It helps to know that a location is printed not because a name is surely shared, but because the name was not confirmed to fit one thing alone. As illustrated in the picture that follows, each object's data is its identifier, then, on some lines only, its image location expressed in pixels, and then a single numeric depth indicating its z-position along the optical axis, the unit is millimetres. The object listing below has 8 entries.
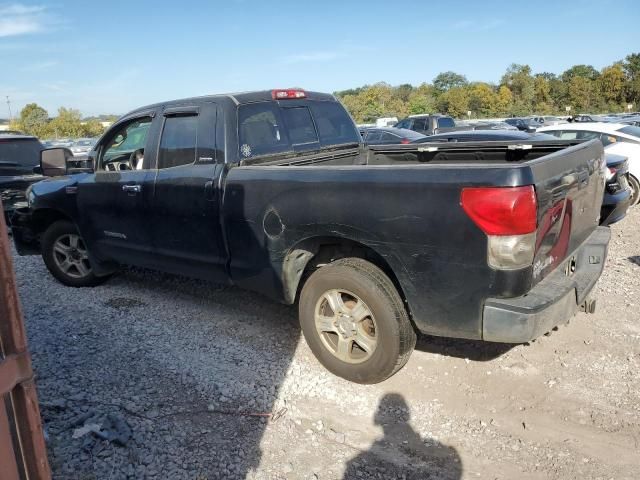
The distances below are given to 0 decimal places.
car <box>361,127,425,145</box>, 13984
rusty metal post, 1526
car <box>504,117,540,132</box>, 30184
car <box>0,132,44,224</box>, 8404
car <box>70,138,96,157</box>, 20703
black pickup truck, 2951
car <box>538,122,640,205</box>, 9461
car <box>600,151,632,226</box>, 6918
